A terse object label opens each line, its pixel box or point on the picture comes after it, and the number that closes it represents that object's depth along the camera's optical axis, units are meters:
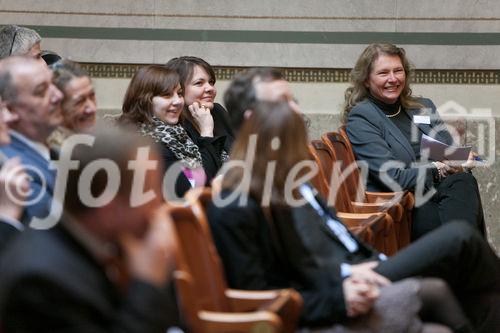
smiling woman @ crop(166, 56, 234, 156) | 8.56
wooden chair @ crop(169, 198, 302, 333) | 4.15
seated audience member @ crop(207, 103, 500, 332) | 4.48
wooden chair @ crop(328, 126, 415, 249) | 8.25
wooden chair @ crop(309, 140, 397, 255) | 7.38
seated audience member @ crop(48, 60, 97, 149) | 5.83
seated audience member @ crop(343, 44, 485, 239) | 8.54
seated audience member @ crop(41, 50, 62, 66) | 8.30
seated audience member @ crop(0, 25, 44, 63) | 8.00
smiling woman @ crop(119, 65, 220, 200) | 7.64
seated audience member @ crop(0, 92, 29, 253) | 4.53
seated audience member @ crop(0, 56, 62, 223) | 5.21
